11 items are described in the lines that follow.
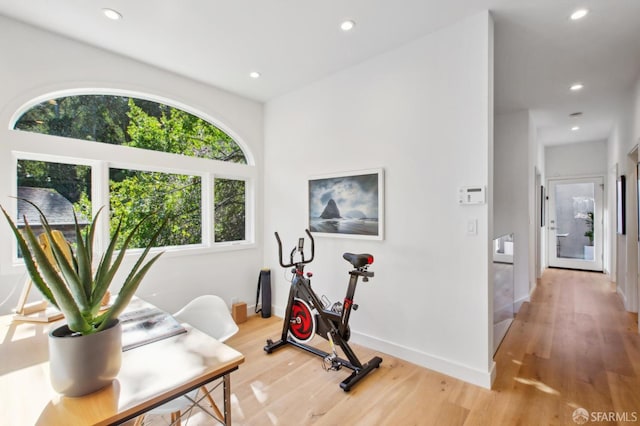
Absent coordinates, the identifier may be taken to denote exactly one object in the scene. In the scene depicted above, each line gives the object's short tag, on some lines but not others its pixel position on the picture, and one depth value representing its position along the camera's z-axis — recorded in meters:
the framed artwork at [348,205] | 2.98
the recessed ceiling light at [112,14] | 2.30
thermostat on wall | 2.35
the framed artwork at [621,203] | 4.27
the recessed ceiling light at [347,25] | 2.46
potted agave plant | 1.02
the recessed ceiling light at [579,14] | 2.32
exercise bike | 2.50
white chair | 1.98
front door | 6.58
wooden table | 0.98
